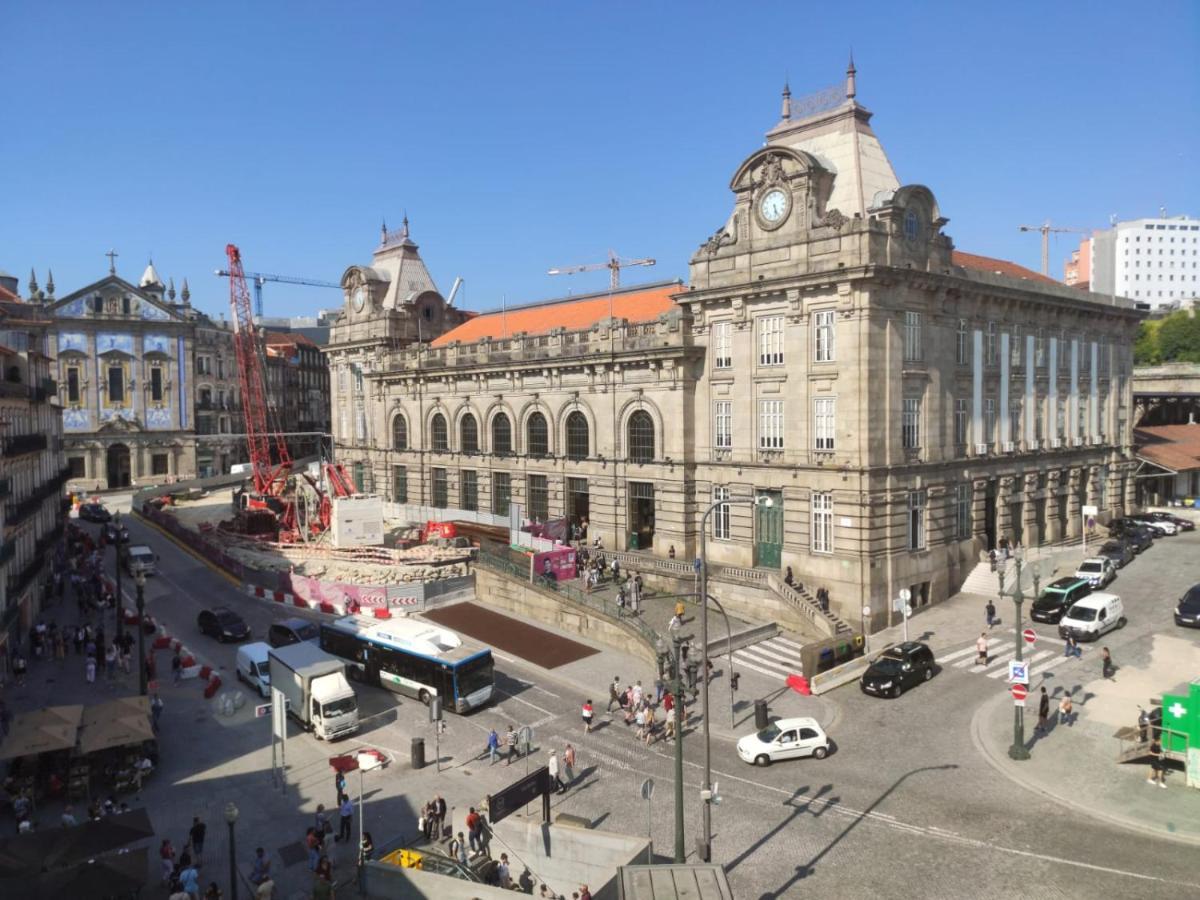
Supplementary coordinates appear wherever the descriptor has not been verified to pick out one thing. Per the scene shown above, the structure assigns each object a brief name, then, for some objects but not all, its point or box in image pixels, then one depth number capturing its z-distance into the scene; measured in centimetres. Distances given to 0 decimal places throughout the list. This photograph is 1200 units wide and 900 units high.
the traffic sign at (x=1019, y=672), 2886
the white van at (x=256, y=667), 3678
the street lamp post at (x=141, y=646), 3219
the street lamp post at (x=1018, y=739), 2844
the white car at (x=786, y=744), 2911
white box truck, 3228
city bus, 3441
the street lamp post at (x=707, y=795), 2250
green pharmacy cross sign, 2628
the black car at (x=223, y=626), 4438
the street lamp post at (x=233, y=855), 2069
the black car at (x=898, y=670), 3453
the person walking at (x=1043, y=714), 3081
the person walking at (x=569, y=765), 2836
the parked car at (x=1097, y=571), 4559
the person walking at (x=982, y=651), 3753
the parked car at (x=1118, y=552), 5034
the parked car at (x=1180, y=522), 6025
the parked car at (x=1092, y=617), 3900
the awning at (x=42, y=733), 2627
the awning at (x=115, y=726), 2747
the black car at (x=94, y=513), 7525
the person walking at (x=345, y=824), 2544
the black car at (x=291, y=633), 4216
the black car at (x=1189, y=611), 4042
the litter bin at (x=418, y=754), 2991
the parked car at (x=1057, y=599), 4197
